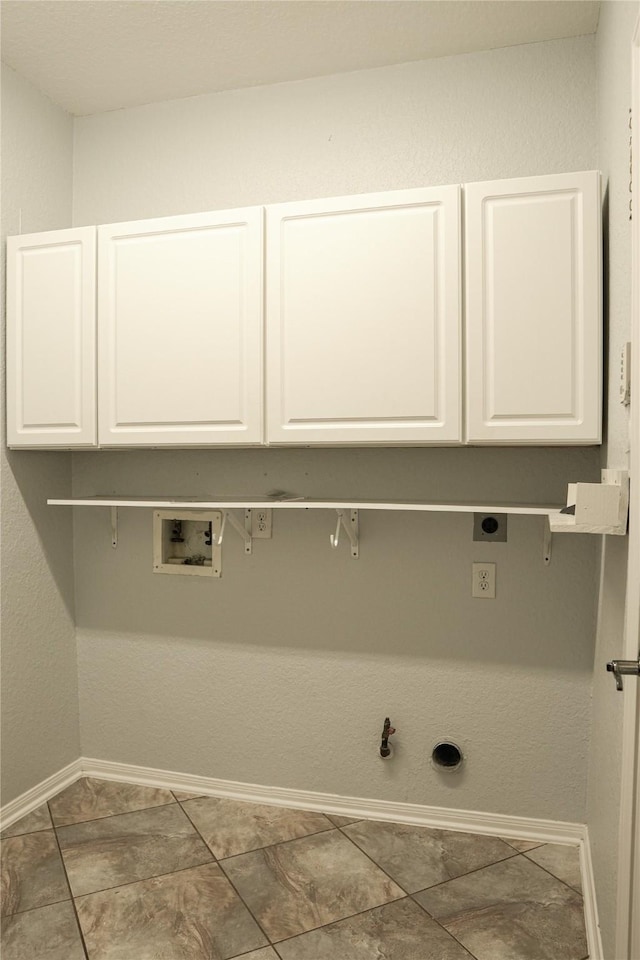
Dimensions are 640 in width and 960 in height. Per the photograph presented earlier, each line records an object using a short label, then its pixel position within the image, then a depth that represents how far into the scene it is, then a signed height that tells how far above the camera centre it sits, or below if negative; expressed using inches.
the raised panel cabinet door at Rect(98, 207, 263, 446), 79.4 +17.8
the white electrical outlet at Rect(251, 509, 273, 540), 93.7 -8.2
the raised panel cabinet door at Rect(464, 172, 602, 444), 68.4 +17.7
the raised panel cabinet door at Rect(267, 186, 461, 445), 72.9 +17.8
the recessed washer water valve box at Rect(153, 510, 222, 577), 96.7 -11.5
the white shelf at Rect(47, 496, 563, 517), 72.9 -4.5
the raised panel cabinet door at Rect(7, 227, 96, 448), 85.7 +17.5
